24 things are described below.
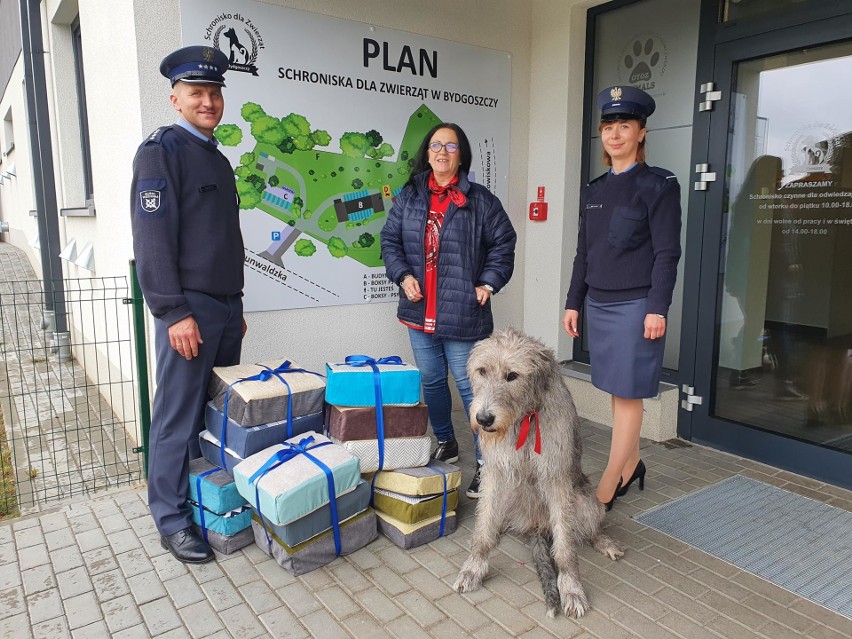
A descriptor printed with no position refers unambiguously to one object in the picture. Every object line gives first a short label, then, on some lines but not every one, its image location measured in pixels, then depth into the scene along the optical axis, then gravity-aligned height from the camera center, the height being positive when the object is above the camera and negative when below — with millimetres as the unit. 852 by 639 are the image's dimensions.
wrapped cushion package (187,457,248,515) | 3047 -1287
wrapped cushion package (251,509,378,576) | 2910 -1512
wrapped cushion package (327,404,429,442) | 3201 -1006
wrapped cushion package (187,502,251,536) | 3078 -1438
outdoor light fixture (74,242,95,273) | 5562 -275
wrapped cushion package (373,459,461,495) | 3180 -1290
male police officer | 2842 -160
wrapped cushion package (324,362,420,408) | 3240 -820
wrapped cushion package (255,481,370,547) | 2857 -1363
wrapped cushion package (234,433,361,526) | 2732 -1136
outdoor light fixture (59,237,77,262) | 6568 -251
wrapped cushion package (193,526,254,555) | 3092 -1545
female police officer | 3090 -195
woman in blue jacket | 3734 -147
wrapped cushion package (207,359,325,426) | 3020 -826
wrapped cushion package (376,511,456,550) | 3162 -1543
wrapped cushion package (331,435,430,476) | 3201 -1161
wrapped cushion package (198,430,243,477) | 3109 -1136
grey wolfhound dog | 2504 -1043
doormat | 2910 -1617
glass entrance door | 3832 -233
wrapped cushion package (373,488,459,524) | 3188 -1423
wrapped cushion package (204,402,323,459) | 3035 -1012
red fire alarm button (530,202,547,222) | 5387 +124
